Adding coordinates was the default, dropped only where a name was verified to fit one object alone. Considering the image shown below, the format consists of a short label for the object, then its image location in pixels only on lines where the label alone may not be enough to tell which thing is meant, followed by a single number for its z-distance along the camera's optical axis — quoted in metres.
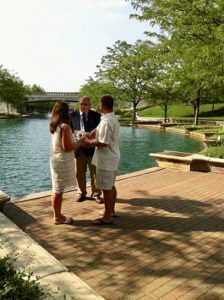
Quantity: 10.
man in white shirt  6.03
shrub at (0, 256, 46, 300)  3.27
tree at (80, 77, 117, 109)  53.03
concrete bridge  99.49
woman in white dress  6.00
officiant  7.52
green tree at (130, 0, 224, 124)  13.66
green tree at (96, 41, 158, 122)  50.97
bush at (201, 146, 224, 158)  11.96
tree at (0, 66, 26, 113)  85.12
